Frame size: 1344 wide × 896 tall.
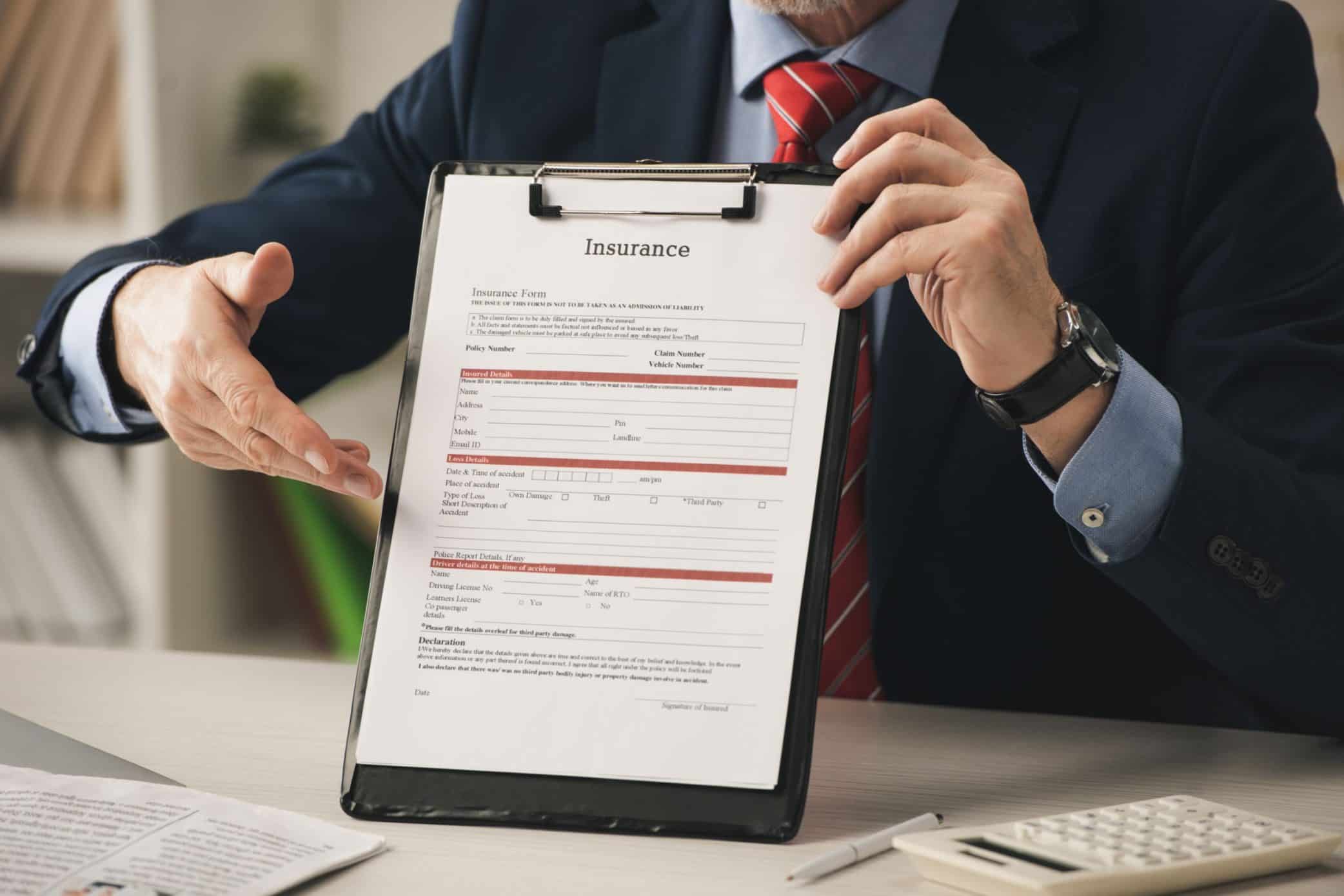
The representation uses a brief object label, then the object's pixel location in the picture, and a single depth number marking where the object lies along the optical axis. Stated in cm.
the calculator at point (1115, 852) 133
